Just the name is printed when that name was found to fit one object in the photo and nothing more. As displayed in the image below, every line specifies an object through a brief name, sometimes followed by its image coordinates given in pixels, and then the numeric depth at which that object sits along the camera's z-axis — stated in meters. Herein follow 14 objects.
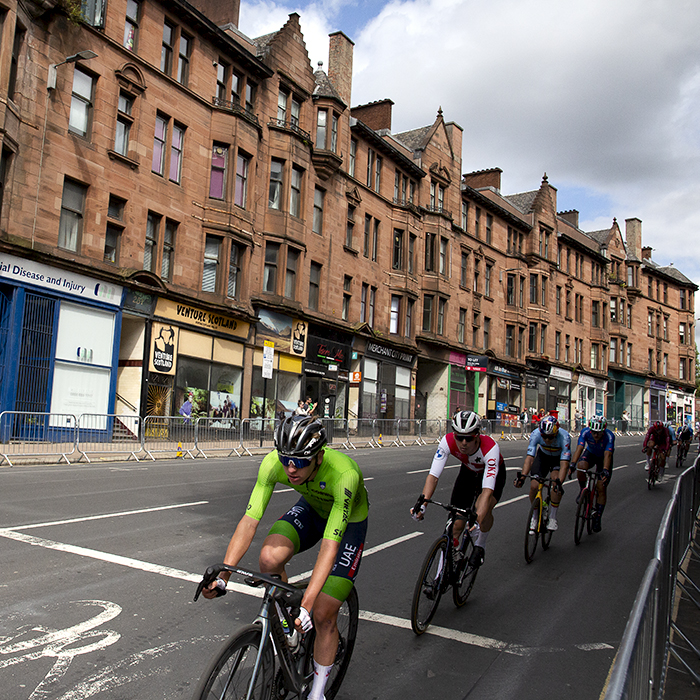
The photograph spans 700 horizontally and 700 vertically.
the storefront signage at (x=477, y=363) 41.69
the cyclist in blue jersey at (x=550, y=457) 9.12
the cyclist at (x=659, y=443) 16.73
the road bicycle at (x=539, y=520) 8.34
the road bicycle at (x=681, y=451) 24.50
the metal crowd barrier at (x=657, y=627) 2.38
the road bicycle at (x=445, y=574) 5.46
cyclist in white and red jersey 6.07
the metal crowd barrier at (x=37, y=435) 16.32
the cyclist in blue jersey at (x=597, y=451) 10.48
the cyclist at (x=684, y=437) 24.42
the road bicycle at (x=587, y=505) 9.81
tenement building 19.75
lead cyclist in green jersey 3.58
